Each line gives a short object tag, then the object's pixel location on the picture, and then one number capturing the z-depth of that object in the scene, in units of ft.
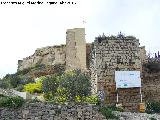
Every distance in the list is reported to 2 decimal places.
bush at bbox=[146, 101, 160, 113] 23.41
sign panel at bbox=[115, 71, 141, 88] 24.39
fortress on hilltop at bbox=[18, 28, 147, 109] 24.52
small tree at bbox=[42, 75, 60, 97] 31.67
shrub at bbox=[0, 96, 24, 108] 20.44
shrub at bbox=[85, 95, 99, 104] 22.25
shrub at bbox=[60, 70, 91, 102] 25.63
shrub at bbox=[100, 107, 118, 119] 20.59
